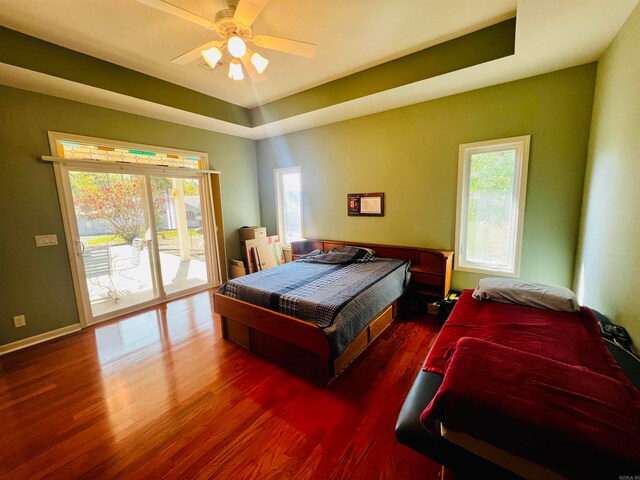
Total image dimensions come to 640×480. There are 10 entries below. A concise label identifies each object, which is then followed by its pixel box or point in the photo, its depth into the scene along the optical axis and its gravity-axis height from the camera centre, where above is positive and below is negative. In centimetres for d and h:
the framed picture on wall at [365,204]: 364 +1
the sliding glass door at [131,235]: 304 -32
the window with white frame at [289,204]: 457 +7
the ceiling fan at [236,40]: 161 +123
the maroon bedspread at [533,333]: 133 -82
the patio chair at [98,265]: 311 -65
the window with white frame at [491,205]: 274 -4
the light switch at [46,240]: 271 -27
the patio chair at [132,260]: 341 -64
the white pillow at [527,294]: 185 -72
